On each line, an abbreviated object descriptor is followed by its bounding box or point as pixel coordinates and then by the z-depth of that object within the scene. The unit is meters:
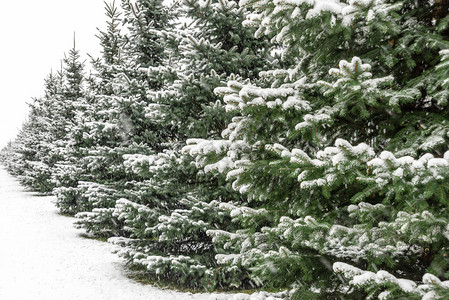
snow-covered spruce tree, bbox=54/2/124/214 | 9.42
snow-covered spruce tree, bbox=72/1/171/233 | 8.82
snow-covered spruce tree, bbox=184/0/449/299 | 2.46
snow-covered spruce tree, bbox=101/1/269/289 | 6.18
